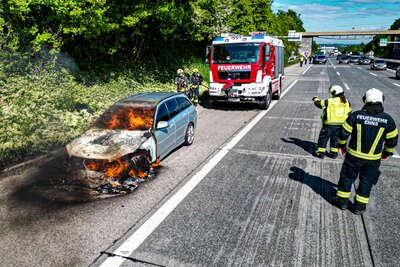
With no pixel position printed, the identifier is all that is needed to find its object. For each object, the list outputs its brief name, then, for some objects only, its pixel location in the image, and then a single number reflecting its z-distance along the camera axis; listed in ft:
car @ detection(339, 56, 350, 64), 219.63
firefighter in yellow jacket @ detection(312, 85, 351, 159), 23.39
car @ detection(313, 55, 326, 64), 196.06
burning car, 18.03
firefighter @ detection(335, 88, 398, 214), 14.61
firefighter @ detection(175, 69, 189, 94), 44.39
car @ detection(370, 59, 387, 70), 139.85
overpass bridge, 323.00
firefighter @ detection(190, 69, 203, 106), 45.91
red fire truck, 40.60
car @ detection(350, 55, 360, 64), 211.94
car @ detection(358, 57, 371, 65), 199.00
